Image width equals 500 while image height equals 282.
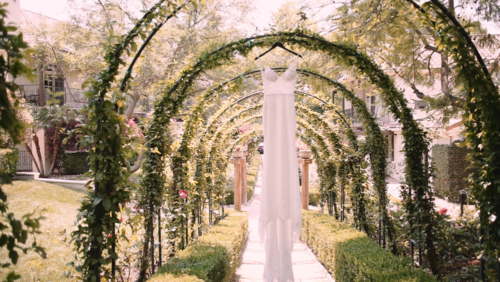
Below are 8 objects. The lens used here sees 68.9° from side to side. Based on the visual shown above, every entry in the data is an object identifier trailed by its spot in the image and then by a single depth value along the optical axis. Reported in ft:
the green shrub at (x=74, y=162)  48.16
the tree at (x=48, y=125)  41.75
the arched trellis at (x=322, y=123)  21.25
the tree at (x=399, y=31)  16.31
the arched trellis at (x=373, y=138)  15.72
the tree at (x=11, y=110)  4.70
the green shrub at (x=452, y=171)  36.52
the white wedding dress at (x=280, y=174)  12.26
